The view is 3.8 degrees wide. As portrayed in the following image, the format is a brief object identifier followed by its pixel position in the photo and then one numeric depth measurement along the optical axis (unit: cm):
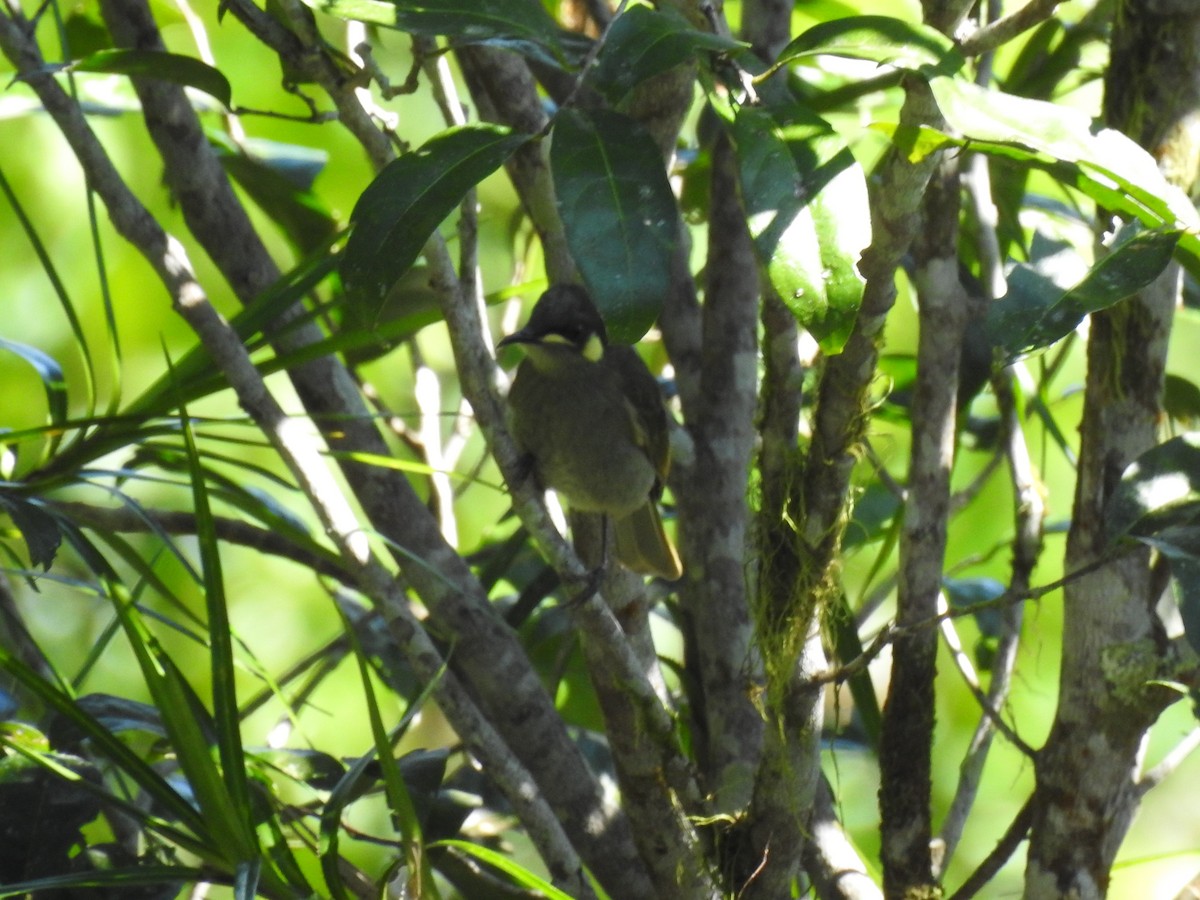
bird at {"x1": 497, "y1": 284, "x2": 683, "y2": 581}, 874
